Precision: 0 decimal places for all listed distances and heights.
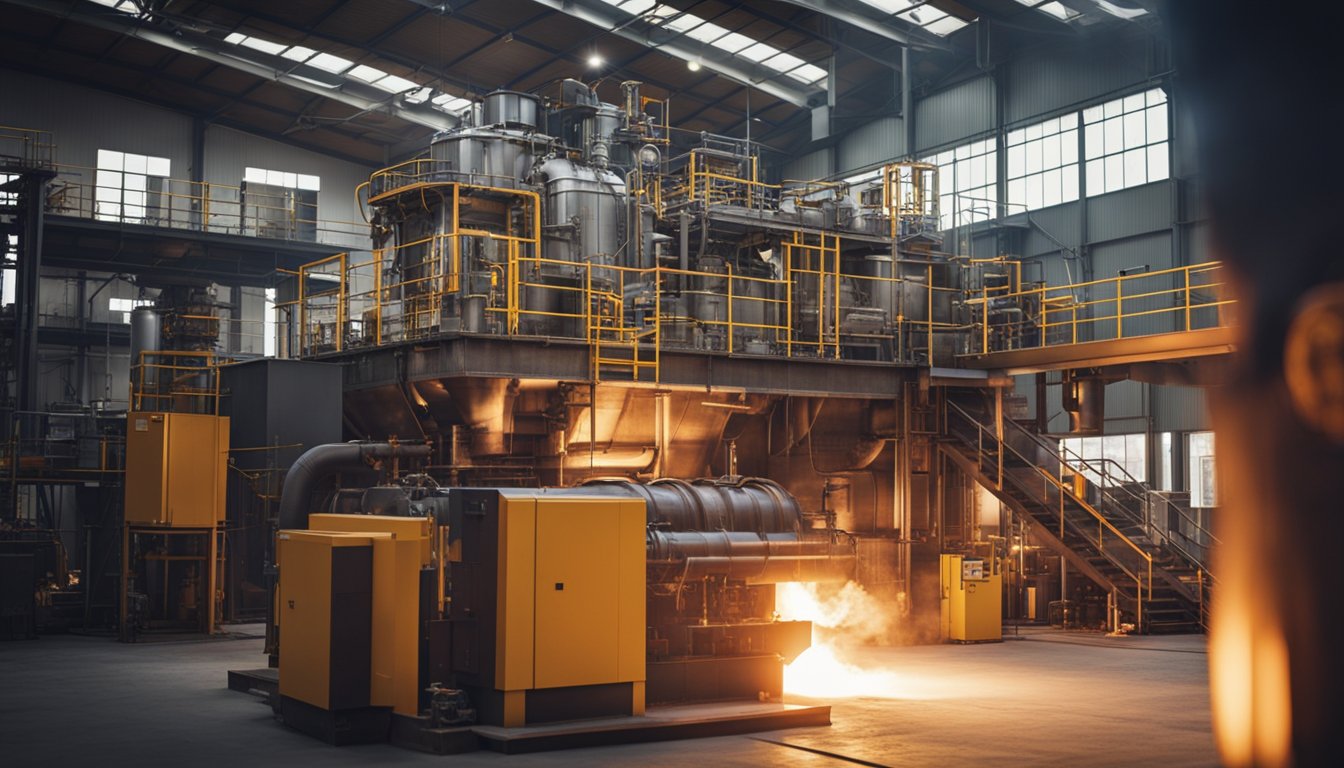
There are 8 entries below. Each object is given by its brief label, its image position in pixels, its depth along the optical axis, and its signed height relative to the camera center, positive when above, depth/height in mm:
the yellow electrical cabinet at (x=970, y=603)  21125 -1924
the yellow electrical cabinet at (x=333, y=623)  11250 -1215
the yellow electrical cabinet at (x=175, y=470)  19359 +186
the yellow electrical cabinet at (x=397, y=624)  11320 -1217
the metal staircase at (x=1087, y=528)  21141 -747
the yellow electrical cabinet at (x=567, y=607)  11211 -1085
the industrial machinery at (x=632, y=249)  20438 +3919
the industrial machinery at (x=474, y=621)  11242 -1211
